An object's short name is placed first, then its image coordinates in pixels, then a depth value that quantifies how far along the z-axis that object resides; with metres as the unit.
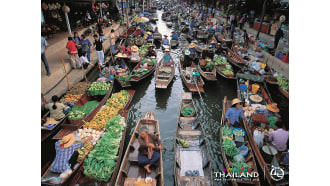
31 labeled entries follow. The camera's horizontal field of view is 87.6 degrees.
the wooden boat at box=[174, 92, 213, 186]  5.21
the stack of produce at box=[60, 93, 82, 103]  8.34
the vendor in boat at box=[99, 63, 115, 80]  10.59
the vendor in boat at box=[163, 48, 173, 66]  13.23
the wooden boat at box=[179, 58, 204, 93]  10.92
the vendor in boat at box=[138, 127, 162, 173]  5.12
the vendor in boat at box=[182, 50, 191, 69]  13.29
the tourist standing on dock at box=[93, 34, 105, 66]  12.41
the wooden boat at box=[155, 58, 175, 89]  10.93
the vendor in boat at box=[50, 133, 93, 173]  5.00
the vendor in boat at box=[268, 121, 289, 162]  4.77
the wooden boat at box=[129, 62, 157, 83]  11.19
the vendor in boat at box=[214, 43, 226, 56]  15.80
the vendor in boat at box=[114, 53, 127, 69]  12.09
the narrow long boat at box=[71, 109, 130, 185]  4.95
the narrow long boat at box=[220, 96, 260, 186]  5.00
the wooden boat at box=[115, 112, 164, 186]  4.83
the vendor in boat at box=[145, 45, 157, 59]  14.83
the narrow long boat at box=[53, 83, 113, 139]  6.73
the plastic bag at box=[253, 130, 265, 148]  6.09
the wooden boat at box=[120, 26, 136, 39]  20.35
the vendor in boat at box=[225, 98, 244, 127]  6.89
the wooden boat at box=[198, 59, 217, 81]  11.90
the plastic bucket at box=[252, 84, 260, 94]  9.52
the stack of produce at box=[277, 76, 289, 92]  9.31
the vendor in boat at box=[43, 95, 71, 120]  6.82
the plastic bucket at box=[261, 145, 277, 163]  5.48
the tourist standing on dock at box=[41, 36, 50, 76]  8.87
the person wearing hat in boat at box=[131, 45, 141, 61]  13.99
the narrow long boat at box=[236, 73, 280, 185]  5.39
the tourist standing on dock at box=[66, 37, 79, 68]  10.76
